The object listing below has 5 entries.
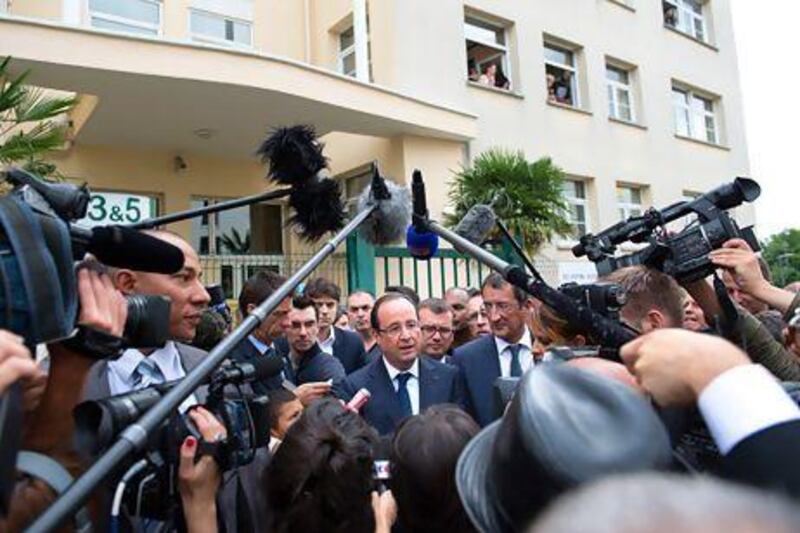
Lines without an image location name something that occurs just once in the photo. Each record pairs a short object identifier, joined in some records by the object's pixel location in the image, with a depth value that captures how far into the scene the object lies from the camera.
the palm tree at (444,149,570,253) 9.75
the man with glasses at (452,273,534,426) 3.79
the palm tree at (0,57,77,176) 5.46
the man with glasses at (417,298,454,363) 4.65
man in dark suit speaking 3.62
